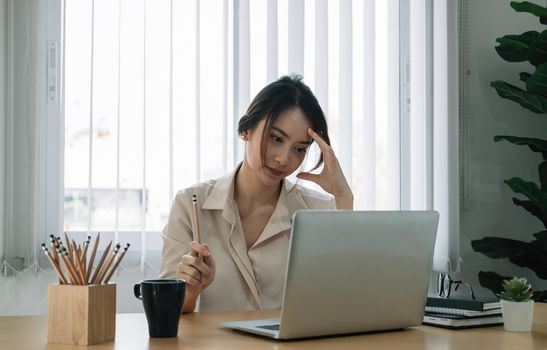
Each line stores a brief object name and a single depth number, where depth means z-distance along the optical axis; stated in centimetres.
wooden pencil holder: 126
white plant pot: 149
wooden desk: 128
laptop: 129
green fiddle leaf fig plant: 310
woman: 217
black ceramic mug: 135
